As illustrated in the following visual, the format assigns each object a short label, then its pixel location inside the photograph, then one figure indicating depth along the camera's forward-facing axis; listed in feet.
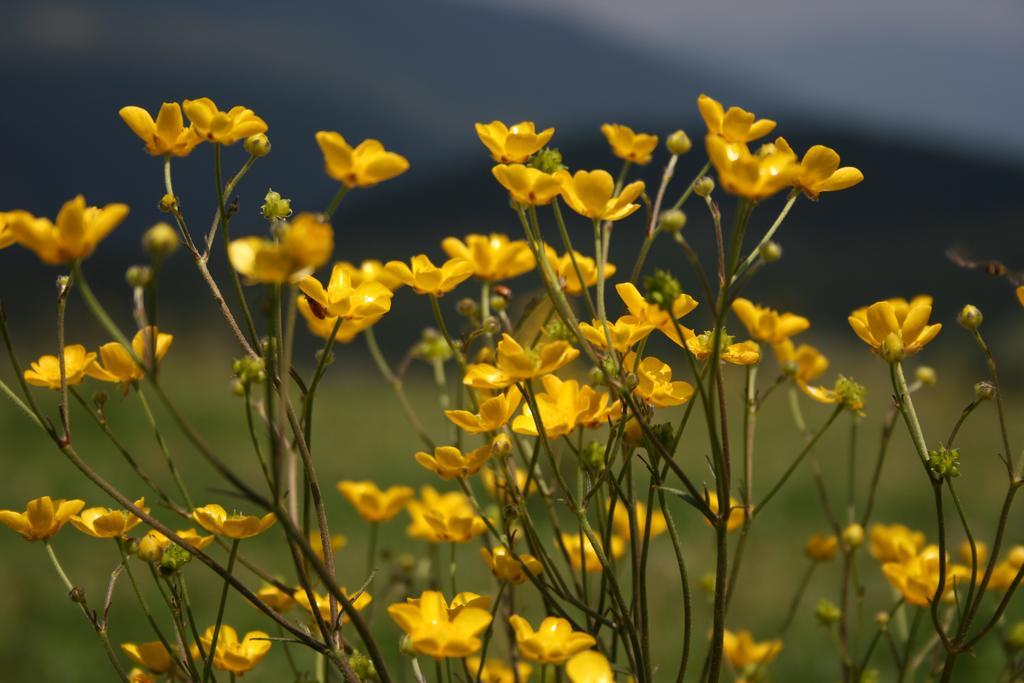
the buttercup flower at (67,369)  2.40
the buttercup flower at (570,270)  2.50
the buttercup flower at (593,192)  2.35
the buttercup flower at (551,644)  2.24
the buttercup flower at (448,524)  2.51
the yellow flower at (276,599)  2.48
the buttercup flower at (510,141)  2.37
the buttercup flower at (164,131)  2.33
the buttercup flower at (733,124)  2.35
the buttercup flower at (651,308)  2.31
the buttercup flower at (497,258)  2.55
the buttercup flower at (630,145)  2.53
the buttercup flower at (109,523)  2.34
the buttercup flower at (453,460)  2.35
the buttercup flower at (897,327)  2.37
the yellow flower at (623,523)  2.66
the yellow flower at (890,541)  2.63
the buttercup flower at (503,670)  2.54
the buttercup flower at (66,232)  2.15
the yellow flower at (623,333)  2.29
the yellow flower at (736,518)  2.66
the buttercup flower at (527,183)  2.30
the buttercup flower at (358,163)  2.23
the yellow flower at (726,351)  2.33
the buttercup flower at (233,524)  2.32
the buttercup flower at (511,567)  2.36
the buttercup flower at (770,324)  2.52
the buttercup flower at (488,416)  2.32
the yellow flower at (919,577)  2.48
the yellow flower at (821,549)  2.83
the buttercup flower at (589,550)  2.60
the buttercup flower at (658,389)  2.34
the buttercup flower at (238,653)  2.41
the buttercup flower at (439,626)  2.23
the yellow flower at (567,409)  2.33
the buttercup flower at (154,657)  2.43
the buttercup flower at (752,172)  2.19
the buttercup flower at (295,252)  2.08
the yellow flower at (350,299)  2.31
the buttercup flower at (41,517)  2.38
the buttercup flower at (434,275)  2.40
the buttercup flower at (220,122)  2.30
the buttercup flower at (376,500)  2.72
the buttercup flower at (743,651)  2.83
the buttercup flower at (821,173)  2.31
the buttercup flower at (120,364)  2.36
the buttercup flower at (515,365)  2.26
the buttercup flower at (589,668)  2.21
